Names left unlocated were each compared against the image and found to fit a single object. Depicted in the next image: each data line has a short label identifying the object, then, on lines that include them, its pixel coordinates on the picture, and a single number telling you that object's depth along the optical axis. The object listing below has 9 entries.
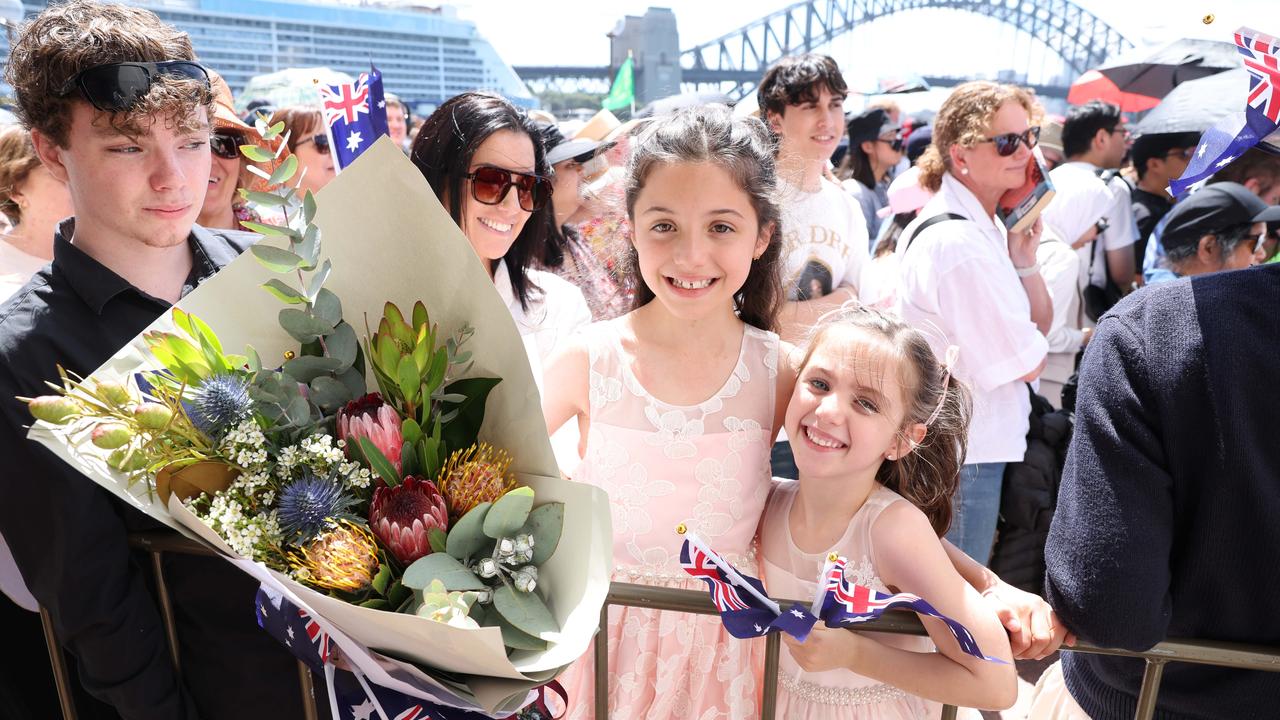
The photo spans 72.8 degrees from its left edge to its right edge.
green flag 8.91
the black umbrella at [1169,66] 6.29
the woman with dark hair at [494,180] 2.45
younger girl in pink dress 1.60
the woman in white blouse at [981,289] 2.86
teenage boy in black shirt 1.45
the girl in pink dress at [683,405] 1.77
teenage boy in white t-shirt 2.88
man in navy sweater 1.26
